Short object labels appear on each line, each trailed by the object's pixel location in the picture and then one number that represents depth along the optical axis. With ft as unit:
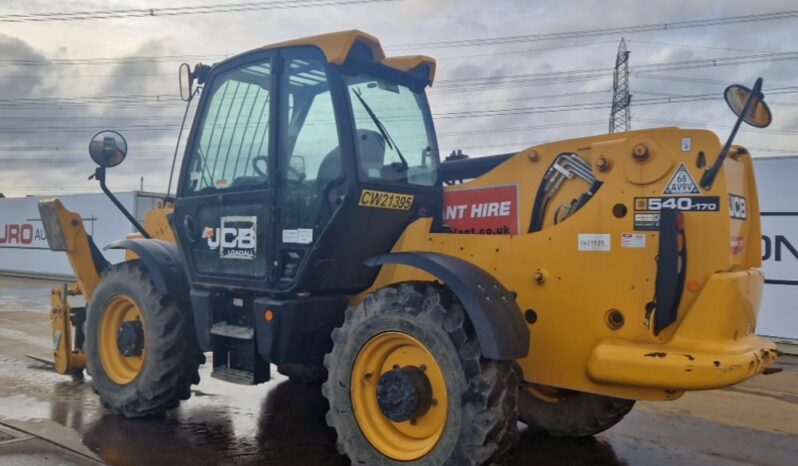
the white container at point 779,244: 31.89
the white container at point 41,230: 65.00
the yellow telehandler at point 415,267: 12.10
